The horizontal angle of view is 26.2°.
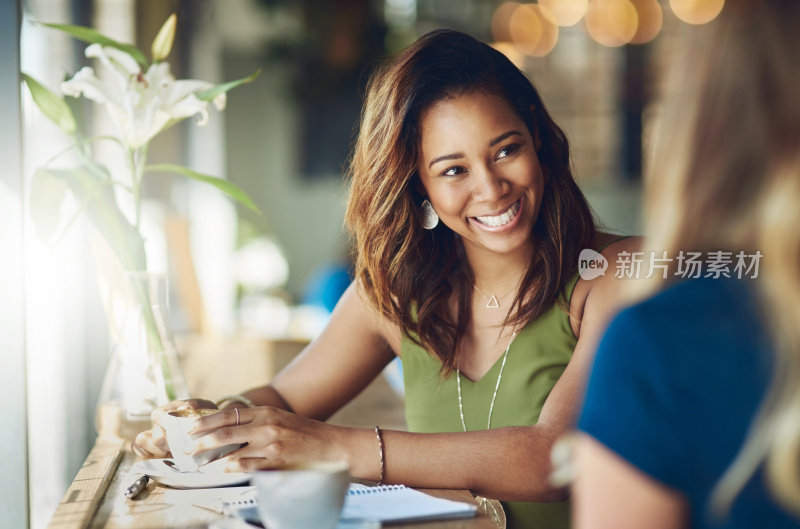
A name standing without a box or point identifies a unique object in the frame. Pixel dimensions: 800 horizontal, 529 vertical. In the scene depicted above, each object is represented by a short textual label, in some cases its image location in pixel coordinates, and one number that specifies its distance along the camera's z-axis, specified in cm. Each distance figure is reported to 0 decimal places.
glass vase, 185
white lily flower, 181
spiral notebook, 150
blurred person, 128
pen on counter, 159
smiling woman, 179
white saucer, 161
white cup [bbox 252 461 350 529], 139
